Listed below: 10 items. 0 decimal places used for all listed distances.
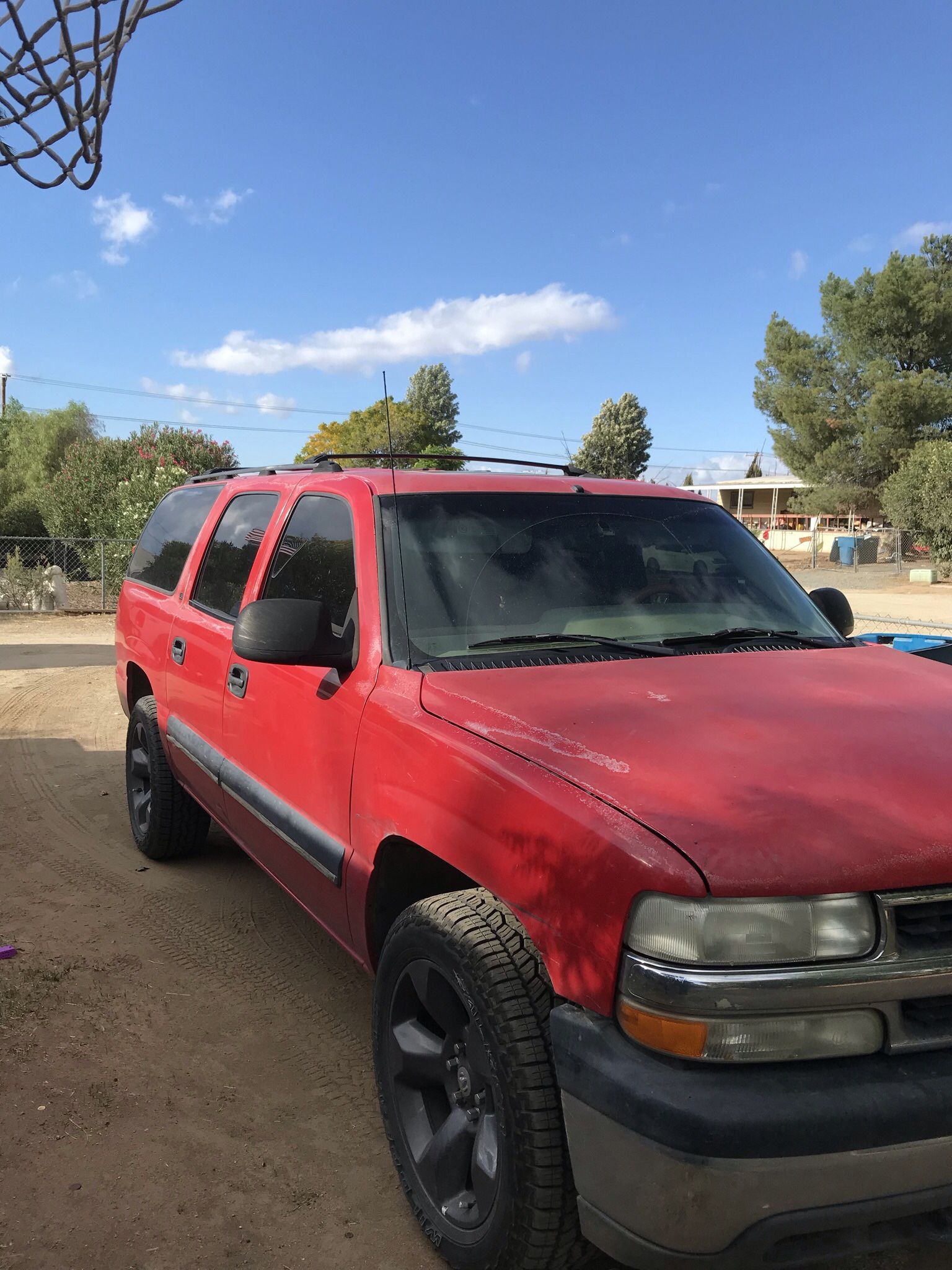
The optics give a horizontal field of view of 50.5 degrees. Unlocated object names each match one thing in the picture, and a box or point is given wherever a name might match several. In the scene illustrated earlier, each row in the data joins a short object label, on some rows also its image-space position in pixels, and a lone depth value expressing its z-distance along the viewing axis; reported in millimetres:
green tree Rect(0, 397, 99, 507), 40406
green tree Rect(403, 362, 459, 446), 91375
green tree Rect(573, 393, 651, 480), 77312
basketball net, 4133
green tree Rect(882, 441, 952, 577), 28250
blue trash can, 37656
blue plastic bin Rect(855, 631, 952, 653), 6195
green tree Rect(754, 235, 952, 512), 36594
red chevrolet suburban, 1728
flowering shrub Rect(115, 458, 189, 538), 18875
